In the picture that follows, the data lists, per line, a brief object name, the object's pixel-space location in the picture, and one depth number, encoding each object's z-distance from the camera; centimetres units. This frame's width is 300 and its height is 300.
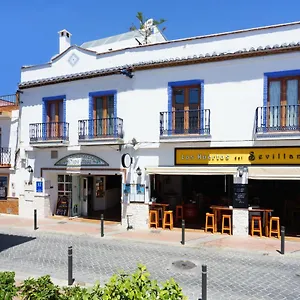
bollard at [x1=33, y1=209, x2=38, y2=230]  1410
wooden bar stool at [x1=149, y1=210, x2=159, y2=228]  1408
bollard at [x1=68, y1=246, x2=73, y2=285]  781
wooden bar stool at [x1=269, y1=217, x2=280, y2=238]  1242
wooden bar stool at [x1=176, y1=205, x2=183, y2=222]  1578
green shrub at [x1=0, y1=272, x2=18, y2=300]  523
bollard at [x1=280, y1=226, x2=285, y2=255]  1014
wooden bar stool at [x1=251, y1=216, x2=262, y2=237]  1255
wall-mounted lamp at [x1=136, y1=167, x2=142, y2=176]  1431
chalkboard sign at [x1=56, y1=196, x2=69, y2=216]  1748
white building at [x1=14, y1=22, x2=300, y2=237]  1229
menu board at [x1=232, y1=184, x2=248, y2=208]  1272
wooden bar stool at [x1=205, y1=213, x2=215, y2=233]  1330
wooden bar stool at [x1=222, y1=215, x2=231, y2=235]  1302
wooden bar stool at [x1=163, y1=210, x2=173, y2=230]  1384
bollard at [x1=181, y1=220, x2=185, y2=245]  1140
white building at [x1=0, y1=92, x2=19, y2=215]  1795
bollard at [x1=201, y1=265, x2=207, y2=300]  651
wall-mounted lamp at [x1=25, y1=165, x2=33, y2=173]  1712
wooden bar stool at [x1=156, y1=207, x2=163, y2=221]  1432
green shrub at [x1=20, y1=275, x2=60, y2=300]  539
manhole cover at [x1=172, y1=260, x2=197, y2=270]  910
